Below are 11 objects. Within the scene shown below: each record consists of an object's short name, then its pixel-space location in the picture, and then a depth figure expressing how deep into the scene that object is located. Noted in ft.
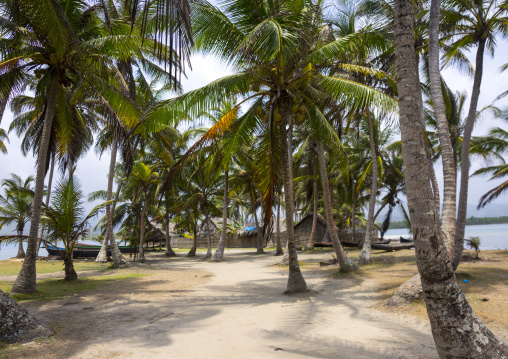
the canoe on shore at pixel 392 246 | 55.91
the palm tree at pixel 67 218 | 30.50
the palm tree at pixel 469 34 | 24.67
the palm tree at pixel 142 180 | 56.65
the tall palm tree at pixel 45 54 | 23.49
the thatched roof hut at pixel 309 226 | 88.75
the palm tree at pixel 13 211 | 70.79
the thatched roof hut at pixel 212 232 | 102.53
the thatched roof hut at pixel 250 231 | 107.86
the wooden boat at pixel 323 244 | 71.39
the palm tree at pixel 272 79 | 23.73
